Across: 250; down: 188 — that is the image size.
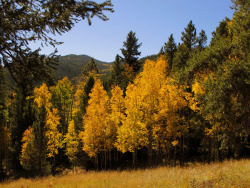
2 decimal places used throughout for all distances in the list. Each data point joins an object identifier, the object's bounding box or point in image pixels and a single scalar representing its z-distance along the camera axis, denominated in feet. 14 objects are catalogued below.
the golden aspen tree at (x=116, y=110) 71.17
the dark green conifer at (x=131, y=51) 133.49
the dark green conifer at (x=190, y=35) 116.16
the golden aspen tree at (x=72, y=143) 87.97
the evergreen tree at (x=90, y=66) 161.77
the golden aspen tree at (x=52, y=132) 82.31
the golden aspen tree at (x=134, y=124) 60.03
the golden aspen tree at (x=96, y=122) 71.41
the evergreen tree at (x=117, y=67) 142.72
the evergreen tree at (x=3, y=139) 95.66
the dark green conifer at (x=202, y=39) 128.26
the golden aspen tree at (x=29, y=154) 73.20
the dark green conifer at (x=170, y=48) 134.31
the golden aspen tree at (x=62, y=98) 119.98
